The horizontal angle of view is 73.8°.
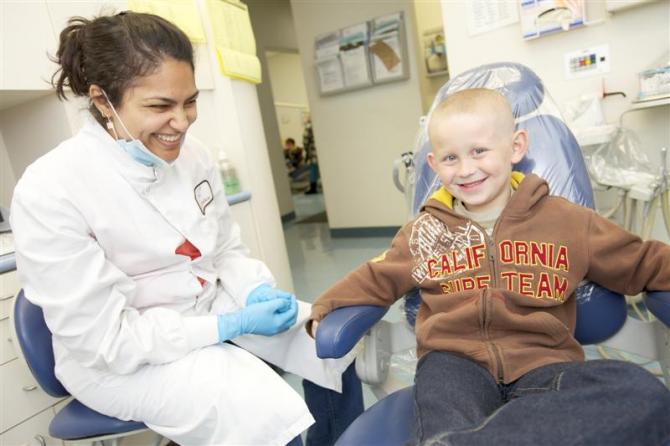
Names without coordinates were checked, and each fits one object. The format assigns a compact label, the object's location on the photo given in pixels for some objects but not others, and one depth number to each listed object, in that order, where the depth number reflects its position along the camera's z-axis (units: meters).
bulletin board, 3.47
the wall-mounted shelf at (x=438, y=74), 3.66
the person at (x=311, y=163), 8.29
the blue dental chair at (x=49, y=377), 0.92
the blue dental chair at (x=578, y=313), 0.80
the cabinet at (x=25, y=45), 1.40
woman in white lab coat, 0.87
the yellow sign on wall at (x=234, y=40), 2.00
